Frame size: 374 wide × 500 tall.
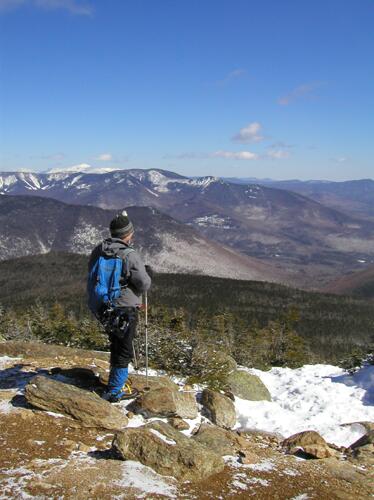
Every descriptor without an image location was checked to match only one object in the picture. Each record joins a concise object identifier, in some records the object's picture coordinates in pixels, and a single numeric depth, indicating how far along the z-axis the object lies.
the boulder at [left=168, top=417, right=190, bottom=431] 9.12
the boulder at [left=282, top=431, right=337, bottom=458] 8.36
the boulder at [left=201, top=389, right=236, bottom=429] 10.34
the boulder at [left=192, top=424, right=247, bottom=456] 8.03
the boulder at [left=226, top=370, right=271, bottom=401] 12.92
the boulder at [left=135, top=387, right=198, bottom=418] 9.30
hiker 8.59
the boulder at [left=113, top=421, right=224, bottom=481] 6.74
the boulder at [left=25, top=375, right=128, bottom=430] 8.47
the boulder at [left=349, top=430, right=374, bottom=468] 8.39
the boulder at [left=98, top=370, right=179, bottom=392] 10.46
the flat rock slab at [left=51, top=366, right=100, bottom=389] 10.23
